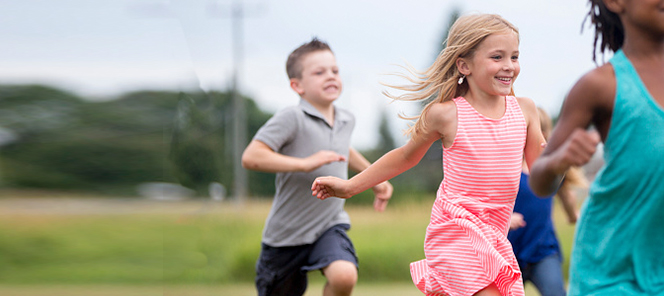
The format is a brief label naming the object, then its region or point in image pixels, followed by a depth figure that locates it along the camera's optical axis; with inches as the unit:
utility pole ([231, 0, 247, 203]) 732.0
